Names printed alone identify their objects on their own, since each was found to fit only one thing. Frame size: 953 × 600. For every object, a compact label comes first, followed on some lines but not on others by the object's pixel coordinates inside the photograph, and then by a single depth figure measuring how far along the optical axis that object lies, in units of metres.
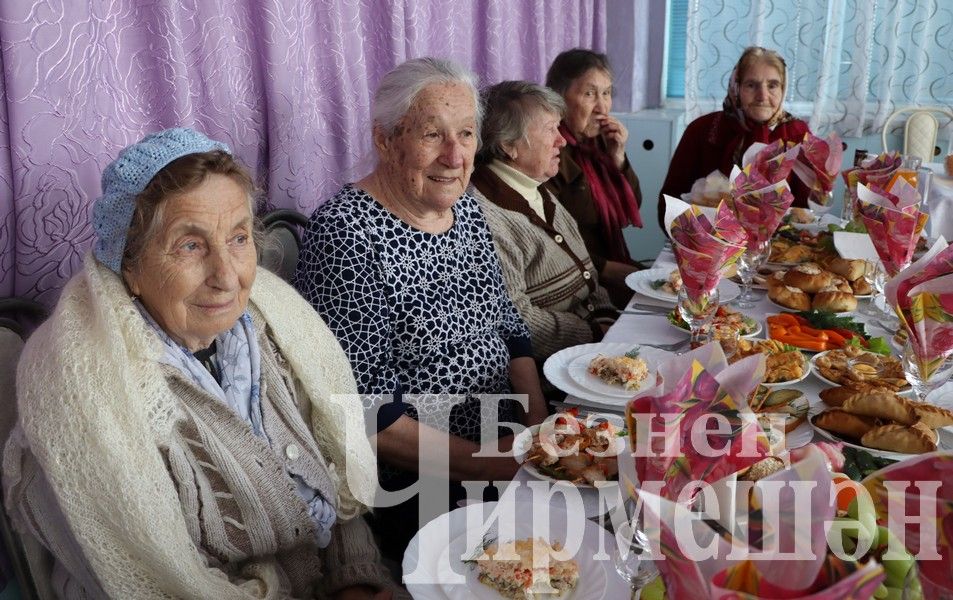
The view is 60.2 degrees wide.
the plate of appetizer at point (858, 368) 1.45
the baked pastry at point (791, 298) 1.96
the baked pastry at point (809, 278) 1.98
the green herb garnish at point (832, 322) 1.77
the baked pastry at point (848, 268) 2.11
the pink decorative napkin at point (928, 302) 1.25
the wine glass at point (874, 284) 1.93
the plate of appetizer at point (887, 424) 1.18
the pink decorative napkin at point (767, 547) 0.58
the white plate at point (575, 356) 1.47
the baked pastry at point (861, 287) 2.06
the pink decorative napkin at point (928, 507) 0.72
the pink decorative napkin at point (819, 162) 2.61
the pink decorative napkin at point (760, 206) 1.98
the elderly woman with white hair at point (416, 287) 1.73
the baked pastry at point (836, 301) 1.91
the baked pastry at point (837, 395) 1.36
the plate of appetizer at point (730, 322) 1.81
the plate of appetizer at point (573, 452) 1.19
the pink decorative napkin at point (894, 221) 1.76
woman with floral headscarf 3.35
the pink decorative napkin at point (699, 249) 1.57
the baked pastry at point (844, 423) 1.22
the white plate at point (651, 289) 2.05
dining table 0.97
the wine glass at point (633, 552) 0.86
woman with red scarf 2.87
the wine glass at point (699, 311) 1.62
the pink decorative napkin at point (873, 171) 2.40
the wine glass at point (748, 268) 2.03
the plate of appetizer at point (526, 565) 0.97
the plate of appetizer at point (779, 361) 1.50
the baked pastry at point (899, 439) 1.17
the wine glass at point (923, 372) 1.33
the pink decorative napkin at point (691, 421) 0.84
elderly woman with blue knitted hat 1.09
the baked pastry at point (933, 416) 1.23
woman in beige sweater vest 2.31
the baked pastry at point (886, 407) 1.20
